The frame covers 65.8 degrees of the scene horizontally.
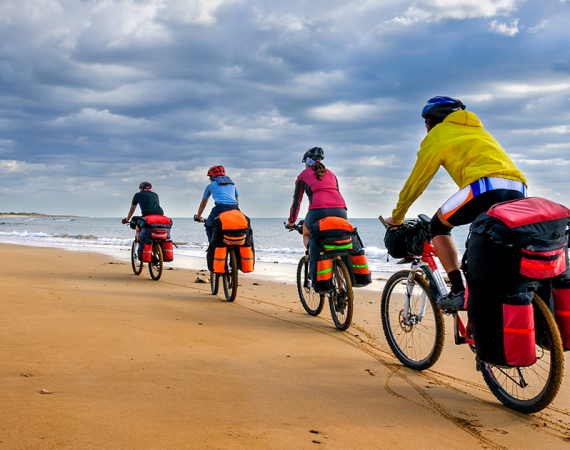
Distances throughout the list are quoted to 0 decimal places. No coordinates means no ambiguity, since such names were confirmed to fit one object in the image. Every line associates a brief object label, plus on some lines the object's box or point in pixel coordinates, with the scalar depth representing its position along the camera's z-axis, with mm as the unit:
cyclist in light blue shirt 7832
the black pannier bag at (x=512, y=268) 2465
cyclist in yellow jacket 2920
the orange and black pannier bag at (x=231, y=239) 7066
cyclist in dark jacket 9688
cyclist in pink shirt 5570
